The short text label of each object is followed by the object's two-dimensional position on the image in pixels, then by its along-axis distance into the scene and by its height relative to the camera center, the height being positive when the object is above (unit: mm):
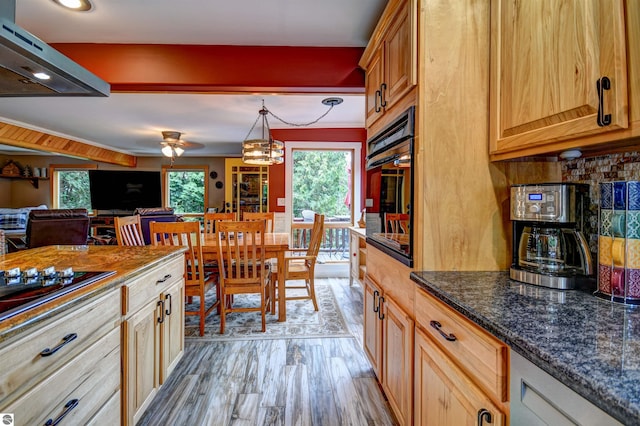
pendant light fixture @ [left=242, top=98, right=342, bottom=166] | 3428 +684
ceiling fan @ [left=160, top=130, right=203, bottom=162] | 5016 +1109
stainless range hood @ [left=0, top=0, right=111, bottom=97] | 1135 +615
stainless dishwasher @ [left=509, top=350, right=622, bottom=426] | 583 -408
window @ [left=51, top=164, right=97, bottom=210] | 7363 +600
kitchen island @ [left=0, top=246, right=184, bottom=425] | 871 -485
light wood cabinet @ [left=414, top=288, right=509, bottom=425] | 827 -512
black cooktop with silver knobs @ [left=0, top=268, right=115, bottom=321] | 941 -277
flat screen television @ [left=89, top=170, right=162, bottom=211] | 6926 +491
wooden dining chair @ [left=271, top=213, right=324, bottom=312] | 3189 -635
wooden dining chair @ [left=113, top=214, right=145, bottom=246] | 2885 -208
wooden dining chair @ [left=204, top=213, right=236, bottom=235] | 4022 -90
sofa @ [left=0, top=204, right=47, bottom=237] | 5898 -163
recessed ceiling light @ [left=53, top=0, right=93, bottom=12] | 1833 +1252
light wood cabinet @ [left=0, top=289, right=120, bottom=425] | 839 -506
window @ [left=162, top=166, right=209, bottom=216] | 7820 +530
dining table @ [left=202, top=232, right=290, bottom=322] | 2941 -421
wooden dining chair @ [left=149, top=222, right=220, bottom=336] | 2590 -446
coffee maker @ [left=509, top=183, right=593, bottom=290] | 1135 -104
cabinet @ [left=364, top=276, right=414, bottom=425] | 1404 -751
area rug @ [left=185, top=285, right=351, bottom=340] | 2787 -1123
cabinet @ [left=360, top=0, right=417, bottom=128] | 1400 +830
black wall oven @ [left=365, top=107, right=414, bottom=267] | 1461 +118
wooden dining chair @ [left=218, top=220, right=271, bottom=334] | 2646 -572
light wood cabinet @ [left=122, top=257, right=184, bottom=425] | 1430 -670
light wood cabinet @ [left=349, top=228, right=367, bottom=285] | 3968 -614
